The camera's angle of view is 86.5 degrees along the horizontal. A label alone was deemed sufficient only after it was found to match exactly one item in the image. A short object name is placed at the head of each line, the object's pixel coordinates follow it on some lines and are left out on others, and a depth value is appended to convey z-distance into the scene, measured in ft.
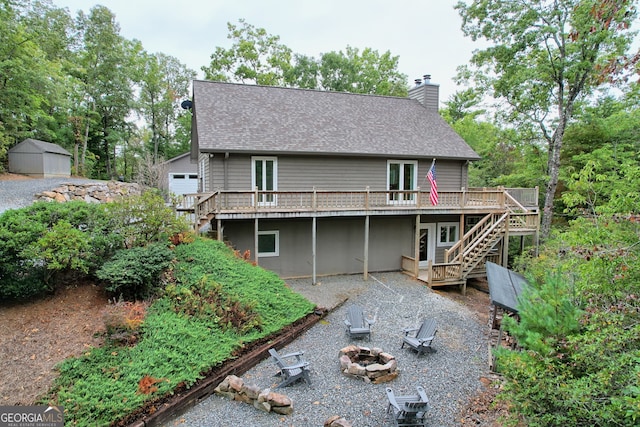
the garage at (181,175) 89.25
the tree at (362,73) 110.93
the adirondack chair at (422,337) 26.48
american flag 45.62
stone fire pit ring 22.84
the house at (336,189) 43.83
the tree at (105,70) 96.07
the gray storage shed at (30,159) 72.43
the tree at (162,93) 118.11
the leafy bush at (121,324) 22.33
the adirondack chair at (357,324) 28.63
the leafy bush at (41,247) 23.91
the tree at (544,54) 51.55
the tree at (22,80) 67.56
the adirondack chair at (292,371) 21.81
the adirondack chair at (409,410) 17.67
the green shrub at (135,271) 25.93
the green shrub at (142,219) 30.91
